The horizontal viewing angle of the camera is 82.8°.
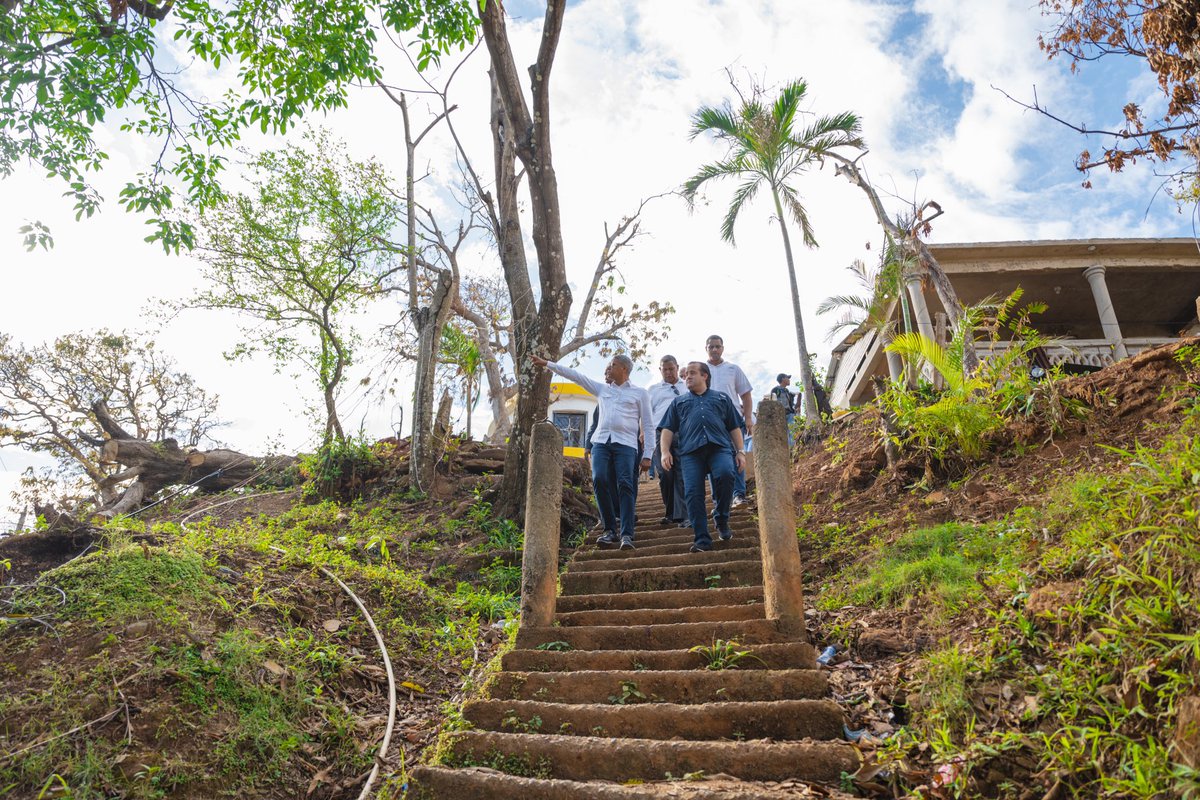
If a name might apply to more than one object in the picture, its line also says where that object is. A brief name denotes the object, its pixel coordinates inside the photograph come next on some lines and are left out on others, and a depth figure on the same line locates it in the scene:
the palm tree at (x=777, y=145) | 12.27
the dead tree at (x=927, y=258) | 9.38
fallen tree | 11.07
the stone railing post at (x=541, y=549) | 4.82
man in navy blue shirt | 5.77
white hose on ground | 3.62
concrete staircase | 3.16
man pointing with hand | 6.21
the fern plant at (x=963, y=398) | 6.26
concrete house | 13.45
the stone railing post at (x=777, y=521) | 4.39
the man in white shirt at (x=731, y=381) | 7.46
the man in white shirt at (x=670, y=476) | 7.30
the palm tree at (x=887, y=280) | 9.12
